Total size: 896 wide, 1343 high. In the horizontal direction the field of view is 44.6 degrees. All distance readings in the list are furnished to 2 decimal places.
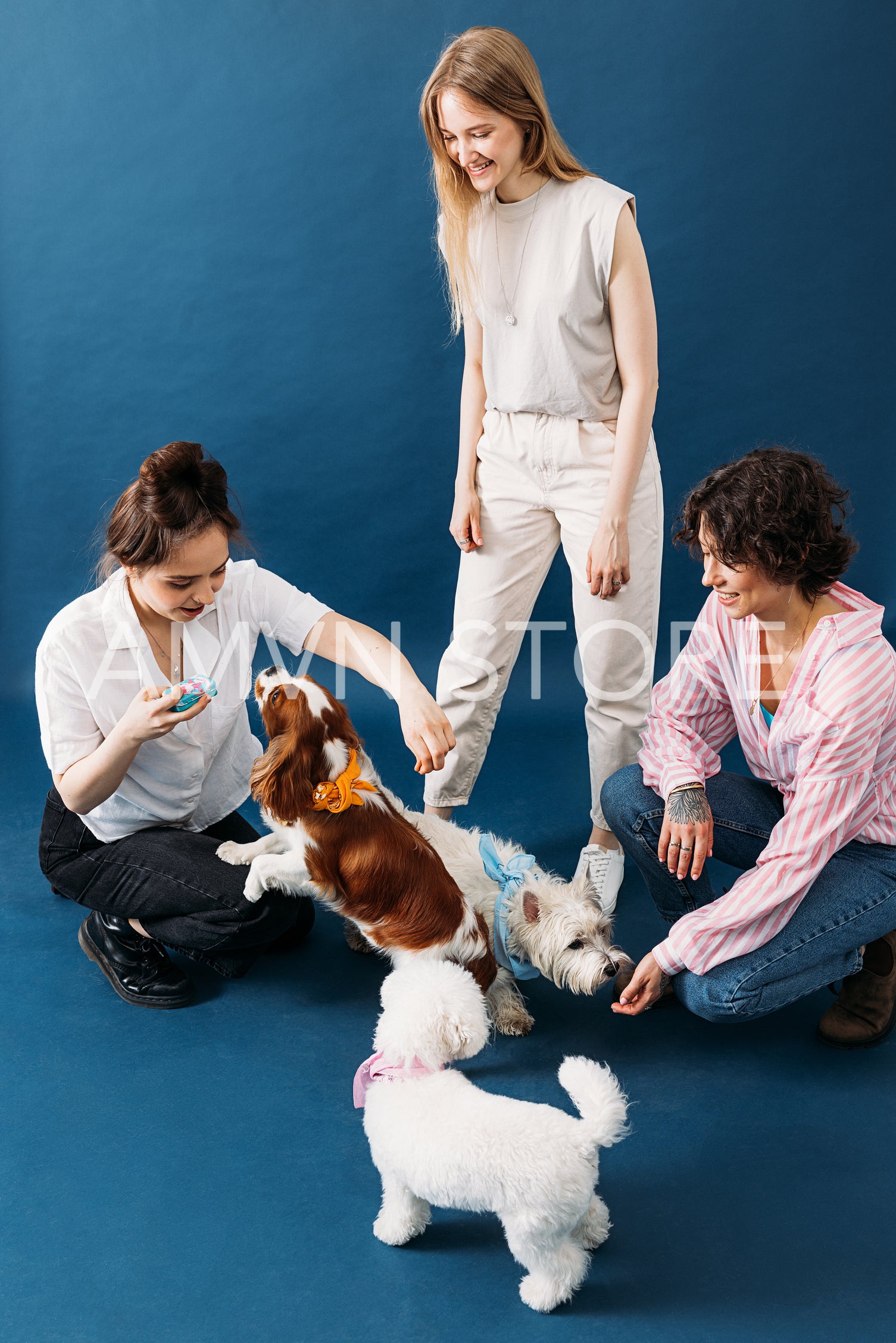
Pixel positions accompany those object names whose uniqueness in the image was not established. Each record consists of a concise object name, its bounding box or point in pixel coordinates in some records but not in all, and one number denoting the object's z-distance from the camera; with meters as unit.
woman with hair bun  1.98
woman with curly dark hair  1.86
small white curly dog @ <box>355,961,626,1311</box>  1.53
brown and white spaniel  1.93
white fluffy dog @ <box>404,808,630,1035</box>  2.07
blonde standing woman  2.26
